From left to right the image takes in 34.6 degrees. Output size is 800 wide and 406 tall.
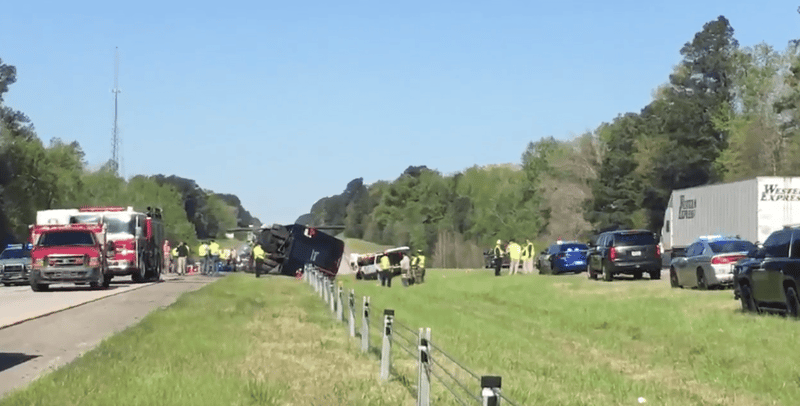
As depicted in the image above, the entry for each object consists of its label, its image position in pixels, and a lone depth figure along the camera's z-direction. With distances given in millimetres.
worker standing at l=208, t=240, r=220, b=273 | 71000
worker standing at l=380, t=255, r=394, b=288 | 50938
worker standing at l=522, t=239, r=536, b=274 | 59050
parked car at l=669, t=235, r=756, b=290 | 34219
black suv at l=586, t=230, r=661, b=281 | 43656
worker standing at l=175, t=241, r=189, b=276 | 68256
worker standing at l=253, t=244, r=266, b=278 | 59688
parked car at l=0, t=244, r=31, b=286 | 53438
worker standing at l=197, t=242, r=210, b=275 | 69562
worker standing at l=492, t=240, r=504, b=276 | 55394
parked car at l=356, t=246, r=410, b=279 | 66125
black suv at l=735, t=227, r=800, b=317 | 23922
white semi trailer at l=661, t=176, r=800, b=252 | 43844
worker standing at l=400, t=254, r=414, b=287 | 53625
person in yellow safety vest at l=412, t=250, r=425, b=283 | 56344
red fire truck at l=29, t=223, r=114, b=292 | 42812
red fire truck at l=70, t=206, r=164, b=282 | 49125
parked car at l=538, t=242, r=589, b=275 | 56031
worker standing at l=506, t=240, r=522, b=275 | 55812
